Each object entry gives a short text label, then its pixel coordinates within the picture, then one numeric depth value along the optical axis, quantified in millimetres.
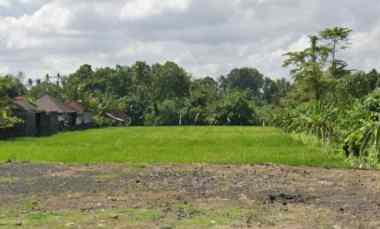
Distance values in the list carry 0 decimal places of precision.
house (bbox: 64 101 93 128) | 71425
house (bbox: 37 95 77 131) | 60697
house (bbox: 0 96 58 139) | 46531
